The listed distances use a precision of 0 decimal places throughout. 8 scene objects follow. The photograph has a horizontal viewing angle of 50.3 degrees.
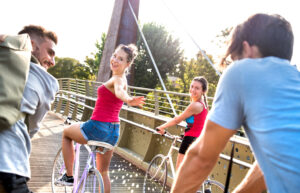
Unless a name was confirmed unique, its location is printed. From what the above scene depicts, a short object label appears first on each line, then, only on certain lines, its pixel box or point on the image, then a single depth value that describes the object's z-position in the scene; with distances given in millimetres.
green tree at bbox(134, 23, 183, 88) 35969
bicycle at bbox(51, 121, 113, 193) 3268
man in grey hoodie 1604
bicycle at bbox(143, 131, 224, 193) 4465
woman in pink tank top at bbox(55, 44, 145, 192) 3309
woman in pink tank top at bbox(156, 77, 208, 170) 3934
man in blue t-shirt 1241
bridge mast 12229
